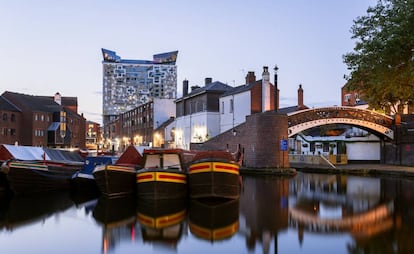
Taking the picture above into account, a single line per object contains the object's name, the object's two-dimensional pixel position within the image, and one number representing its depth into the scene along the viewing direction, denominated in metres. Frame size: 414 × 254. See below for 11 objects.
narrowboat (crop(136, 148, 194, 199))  17.00
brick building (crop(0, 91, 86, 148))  63.06
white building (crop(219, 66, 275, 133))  39.97
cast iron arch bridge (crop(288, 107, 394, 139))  33.31
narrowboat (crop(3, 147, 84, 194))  19.58
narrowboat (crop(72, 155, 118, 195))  21.58
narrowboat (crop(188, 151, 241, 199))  16.66
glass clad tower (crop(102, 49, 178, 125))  176.27
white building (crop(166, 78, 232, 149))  47.31
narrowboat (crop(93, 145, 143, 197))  18.00
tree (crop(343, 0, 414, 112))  24.91
